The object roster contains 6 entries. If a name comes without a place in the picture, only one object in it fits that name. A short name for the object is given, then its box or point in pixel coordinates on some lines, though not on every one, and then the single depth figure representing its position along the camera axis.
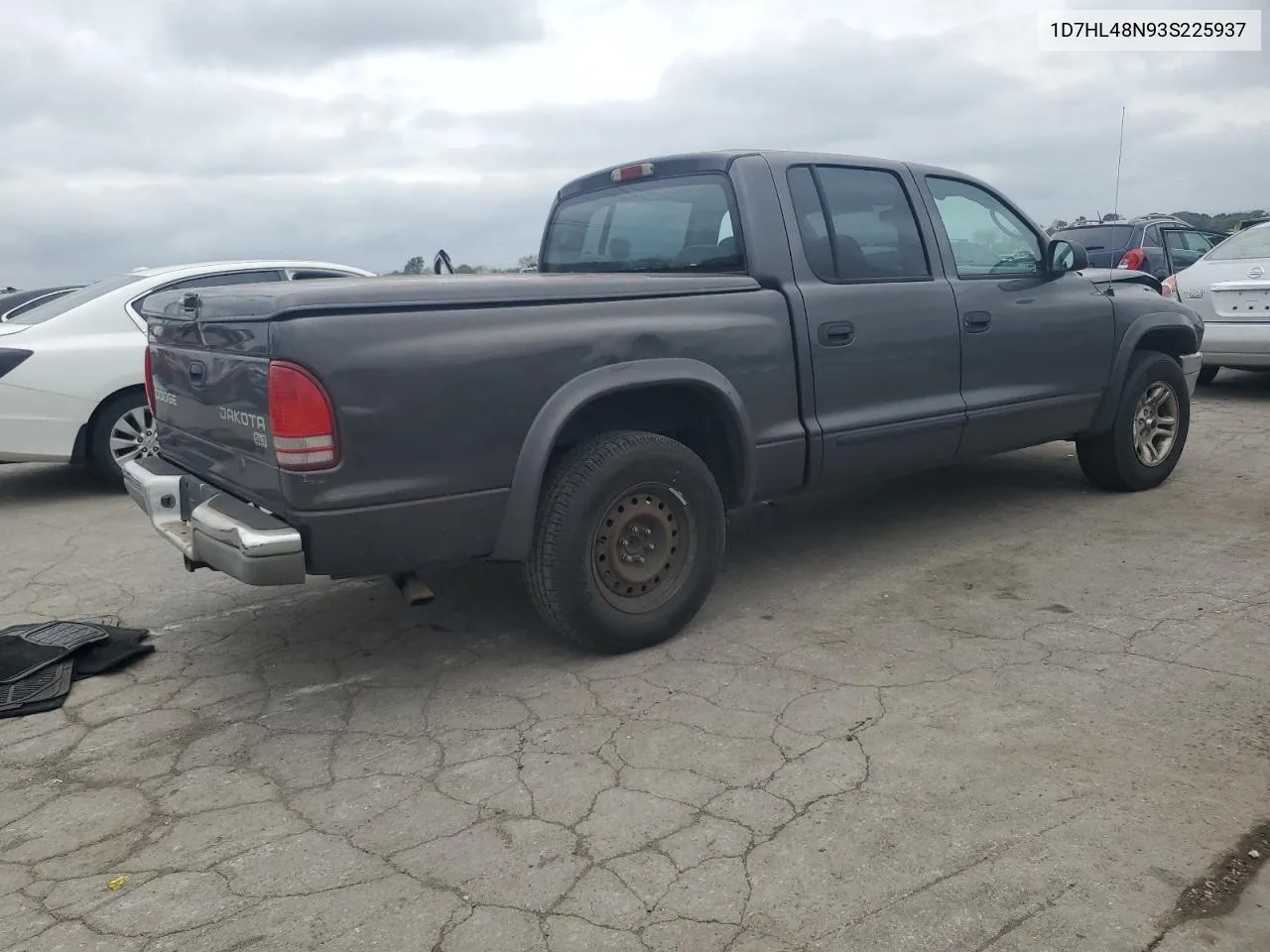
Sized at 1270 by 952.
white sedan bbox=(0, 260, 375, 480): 6.58
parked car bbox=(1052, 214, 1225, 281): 11.75
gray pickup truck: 3.25
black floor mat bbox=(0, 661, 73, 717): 3.69
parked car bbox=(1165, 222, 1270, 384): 8.46
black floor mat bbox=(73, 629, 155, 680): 4.00
